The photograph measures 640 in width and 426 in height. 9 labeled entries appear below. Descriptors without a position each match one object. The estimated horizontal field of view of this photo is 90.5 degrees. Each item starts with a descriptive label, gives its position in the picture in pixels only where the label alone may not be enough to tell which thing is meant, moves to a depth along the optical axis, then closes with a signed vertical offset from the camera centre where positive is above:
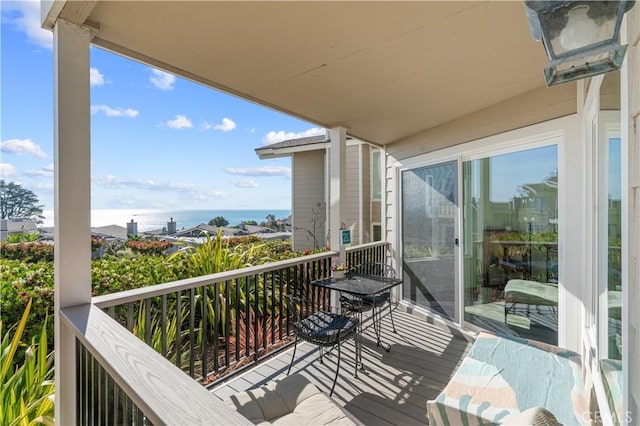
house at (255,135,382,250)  7.98 +0.59
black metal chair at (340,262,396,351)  3.50 -1.05
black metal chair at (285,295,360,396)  2.66 -1.03
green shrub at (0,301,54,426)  1.83 -1.12
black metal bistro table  3.08 -0.77
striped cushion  1.62 -1.02
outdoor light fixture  0.69 +0.41
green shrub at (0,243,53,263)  4.04 -0.51
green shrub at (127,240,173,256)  6.20 -0.68
